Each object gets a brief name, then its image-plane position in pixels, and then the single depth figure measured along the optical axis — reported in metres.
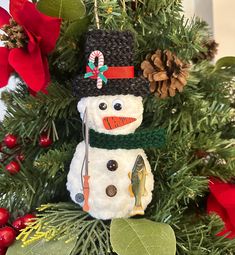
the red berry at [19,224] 0.40
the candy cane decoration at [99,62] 0.39
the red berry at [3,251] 0.40
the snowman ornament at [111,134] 0.39
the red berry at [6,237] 0.39
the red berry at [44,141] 0.46
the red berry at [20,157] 0.48
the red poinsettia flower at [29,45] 0.39
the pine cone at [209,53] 0.64
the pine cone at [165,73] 0.43
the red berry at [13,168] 0.45
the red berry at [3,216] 0.41
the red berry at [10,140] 0.46
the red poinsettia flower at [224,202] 0.47
